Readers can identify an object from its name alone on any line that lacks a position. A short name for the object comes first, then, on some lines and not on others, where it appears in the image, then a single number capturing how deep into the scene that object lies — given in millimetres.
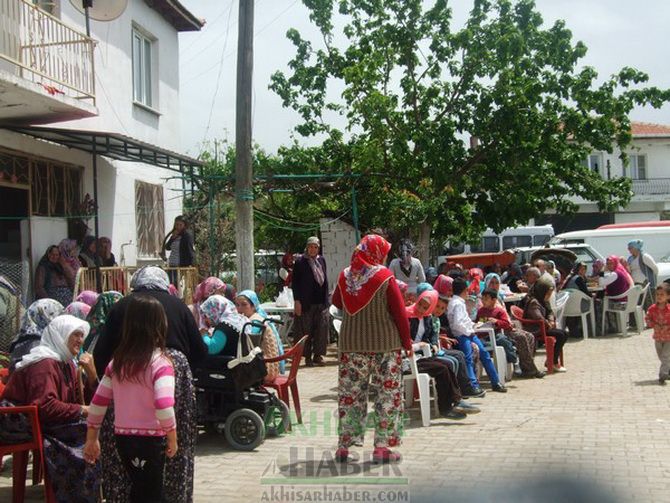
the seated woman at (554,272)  15836
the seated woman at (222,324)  7633
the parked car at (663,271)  19500
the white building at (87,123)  11195
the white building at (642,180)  48125
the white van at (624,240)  23109
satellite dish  12977
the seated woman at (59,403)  5555
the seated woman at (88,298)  8445
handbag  7402
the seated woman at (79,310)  7664
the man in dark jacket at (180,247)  13961
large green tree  17688
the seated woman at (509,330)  11383
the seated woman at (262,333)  8191
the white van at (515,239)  30750
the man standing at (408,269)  12844
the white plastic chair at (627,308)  16266
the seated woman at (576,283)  15750
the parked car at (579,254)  19656
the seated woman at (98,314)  7312
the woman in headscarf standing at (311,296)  12484
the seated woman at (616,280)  16359
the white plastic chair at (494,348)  10766
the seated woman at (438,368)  8883
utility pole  11891
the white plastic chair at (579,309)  15617
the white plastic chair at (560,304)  14908
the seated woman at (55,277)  11500
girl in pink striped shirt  4594
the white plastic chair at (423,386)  8539
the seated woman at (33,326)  6398
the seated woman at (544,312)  12188
